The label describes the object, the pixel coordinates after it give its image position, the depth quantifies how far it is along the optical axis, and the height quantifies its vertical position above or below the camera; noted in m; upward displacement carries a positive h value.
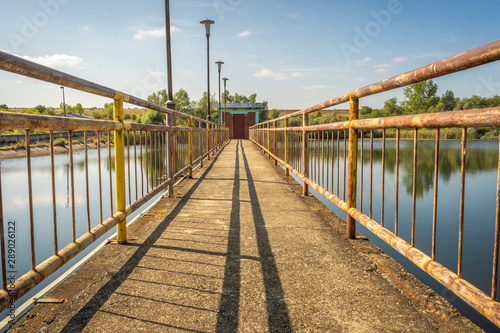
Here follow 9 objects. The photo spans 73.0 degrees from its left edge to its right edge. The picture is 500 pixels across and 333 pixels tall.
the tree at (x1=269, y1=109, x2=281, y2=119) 107.78 +8.97
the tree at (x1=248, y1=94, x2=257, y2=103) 131.75 +17.20
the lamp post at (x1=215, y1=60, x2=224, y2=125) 25.63 +6.00
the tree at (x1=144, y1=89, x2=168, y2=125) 50.78 +4.02
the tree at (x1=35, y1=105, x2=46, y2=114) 101.76 +10.93
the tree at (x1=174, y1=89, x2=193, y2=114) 81.06 +10.49
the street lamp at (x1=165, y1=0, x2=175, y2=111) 7.77 +2.02
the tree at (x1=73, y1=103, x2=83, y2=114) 103.30 +10.73
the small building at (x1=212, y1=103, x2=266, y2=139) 46.56 +3.34
